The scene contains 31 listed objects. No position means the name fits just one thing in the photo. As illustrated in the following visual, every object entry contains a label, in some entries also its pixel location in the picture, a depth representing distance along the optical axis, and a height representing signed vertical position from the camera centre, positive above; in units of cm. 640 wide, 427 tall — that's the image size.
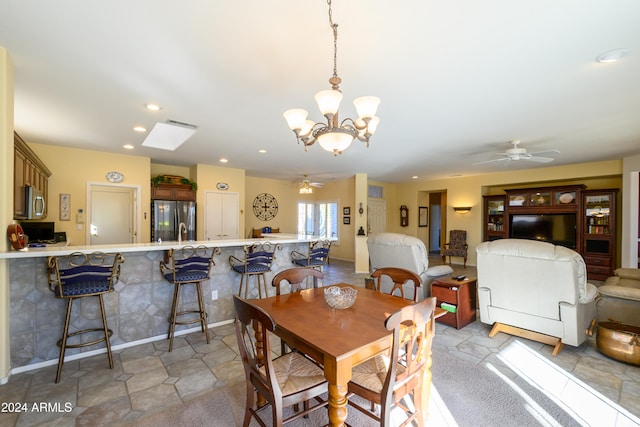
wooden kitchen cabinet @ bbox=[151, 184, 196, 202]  611 +48
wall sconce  818 +17
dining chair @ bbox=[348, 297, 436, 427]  145 -94
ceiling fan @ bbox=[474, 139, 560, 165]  455 +100
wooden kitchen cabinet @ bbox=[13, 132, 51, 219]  325 +53
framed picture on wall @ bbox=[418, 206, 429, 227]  958 -5
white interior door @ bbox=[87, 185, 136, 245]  560 -2
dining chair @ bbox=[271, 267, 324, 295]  233 -52
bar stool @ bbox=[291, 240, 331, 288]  426 -65
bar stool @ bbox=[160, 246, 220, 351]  306 -67
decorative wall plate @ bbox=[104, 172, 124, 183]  558 +73
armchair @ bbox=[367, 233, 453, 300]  392 -60
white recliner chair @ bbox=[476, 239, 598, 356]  280 -81
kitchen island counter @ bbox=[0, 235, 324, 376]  255 -93
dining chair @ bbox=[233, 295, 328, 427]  144 -96
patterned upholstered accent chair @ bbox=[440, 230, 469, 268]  815 -88
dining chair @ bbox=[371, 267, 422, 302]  234 -53
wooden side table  359 -107
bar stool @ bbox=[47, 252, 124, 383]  245 -60
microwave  351 +14
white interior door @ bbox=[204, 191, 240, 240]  677 -2
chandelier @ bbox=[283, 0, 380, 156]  198 +71
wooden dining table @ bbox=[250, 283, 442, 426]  139 -65
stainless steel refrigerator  606 -9
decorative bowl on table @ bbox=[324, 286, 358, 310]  198 -58
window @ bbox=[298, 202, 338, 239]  937 -15
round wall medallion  855 +24
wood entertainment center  604 -10
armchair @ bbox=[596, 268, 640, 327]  295 -97
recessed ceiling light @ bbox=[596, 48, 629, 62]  212 +122
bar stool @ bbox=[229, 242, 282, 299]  362 -65
